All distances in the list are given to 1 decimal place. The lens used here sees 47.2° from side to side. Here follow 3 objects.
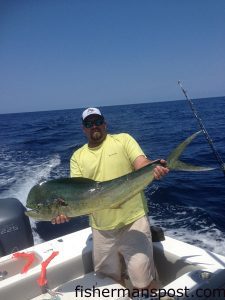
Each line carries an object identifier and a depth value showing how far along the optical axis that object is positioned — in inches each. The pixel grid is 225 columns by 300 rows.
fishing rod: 84.1
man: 90.7
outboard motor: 114.9
